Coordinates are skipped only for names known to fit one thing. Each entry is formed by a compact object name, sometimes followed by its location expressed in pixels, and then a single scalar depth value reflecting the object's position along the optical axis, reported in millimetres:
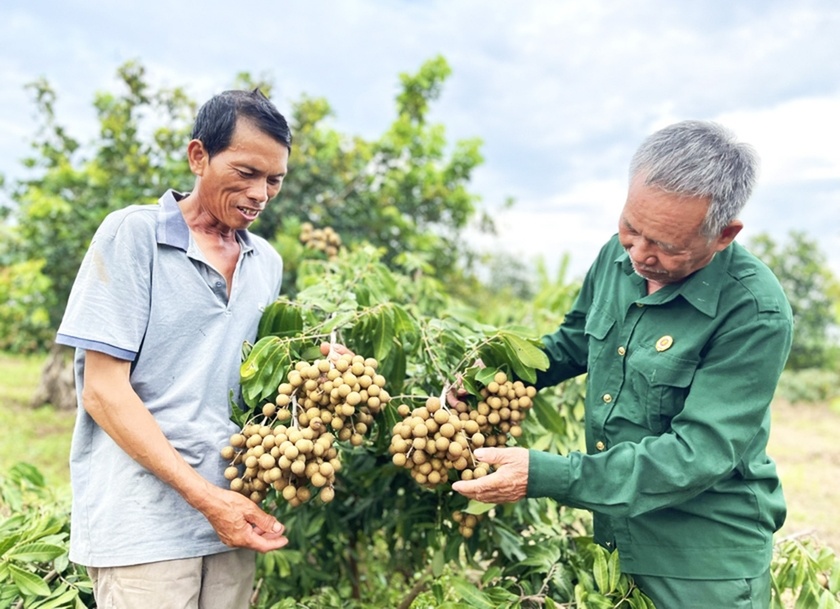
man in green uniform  1561
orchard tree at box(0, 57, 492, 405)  5664
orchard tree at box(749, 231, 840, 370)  12703
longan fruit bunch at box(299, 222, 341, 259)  3418
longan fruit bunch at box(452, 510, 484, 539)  1989
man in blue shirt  1653
